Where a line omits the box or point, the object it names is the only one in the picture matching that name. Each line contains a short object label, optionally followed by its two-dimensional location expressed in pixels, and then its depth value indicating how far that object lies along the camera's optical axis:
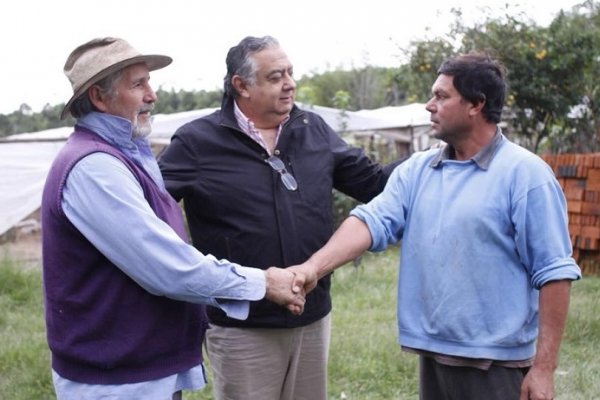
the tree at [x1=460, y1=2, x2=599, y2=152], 10.83
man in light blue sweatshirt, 2.77
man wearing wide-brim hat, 2.59
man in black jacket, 3.43
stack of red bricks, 8.82
